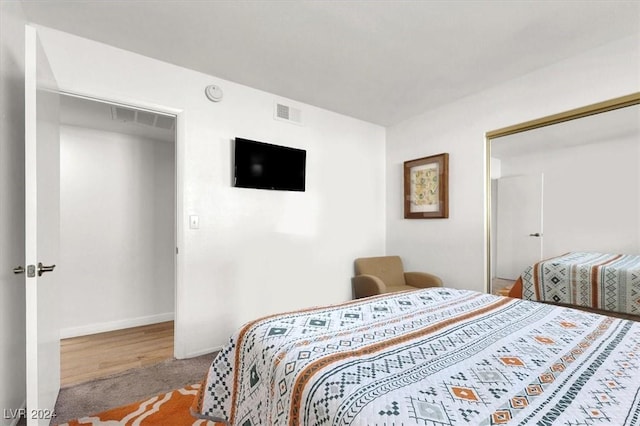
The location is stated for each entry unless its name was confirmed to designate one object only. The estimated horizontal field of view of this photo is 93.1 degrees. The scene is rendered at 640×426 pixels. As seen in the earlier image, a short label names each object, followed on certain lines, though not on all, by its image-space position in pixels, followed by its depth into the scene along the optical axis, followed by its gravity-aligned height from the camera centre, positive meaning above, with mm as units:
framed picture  3234 +284
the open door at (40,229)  1390 -88
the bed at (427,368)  803 -521
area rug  1744 -1213
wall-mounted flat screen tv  2762 +449
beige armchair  3230 -719
